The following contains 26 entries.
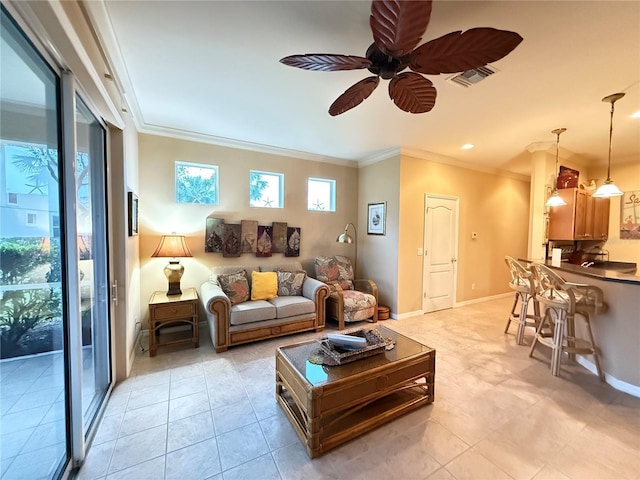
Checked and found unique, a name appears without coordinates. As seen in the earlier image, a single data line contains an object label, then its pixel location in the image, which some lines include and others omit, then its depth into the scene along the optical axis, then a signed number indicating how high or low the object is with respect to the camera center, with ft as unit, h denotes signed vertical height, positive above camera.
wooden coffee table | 5.50 -3.67
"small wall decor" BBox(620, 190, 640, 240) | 15.24 +1.09
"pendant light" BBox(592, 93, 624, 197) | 9.49 +1.60
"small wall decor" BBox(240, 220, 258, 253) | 13.07 -0.28
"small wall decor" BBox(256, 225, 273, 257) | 13.50 -0.64
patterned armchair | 12.73 -3.20
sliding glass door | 3.74 -0.62
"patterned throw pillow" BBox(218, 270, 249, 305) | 11.19 -2.47
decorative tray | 6.32 -2.98
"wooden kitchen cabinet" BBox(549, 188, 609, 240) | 13.55 +0.90
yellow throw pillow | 11.76 -2.52
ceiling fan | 3.91 +3.16
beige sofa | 9.89 -3.40
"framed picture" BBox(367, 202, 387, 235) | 14.60 +0.76
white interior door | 14.84 -1.19
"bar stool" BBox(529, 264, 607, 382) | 8.35 -2.44
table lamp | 10.34 -0.96
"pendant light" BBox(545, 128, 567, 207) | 10.95 +1.60
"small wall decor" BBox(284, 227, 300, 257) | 14.23 -0.65
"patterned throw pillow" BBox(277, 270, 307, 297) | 12.57 -2.56
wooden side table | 9.48 -3.15
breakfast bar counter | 7.64 -2.95
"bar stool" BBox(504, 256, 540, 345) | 10.62 -2.40
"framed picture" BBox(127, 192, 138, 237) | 8.75 +0.52
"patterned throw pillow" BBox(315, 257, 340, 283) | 14.10 -2.12
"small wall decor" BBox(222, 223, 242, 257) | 12.64 -0.57
